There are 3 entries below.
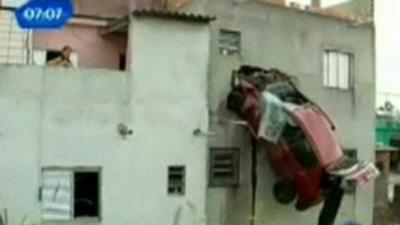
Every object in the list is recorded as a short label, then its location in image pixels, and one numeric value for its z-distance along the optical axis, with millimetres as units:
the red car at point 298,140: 18672
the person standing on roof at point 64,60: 17484
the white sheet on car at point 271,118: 18656
